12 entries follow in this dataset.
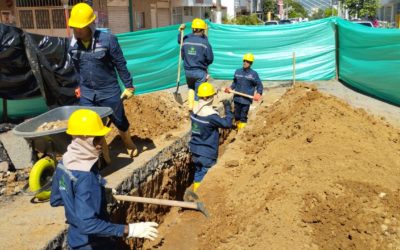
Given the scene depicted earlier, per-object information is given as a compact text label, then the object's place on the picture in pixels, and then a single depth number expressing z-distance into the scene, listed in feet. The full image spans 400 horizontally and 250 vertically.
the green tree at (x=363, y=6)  121.90
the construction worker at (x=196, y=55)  26.49
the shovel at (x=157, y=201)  11.99
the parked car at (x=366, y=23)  77.86
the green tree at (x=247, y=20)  127.26
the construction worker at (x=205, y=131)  19.02
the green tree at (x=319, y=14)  280.92
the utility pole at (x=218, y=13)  98.23
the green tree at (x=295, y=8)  288.51
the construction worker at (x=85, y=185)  9.29
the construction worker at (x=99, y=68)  16.05
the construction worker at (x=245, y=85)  27.27
